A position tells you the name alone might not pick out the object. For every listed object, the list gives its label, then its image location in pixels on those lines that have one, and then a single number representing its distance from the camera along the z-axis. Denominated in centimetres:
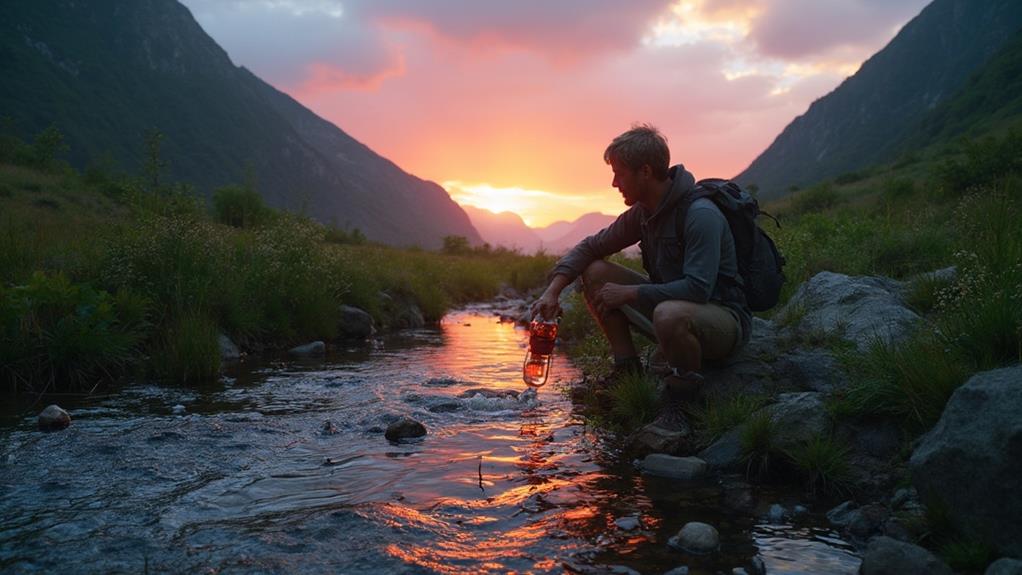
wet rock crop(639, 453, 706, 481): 475
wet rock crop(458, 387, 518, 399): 759
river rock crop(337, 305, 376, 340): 1308
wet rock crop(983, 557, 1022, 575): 266
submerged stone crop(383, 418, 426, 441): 582
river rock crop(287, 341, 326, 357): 1067
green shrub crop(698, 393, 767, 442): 514
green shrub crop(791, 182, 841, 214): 3065
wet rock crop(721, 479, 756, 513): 420
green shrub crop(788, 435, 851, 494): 434
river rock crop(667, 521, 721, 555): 355
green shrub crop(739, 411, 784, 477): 463
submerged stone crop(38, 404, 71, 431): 564
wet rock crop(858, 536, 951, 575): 301
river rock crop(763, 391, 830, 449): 459
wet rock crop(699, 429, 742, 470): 482
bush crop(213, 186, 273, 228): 3039
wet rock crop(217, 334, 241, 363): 952
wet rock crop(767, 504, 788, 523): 402
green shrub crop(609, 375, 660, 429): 597
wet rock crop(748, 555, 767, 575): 334
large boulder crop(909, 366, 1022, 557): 291
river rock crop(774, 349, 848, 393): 554
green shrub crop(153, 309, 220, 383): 795
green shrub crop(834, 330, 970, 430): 410
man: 502
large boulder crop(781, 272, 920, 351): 574
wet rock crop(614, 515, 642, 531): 385
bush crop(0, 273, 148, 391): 701
